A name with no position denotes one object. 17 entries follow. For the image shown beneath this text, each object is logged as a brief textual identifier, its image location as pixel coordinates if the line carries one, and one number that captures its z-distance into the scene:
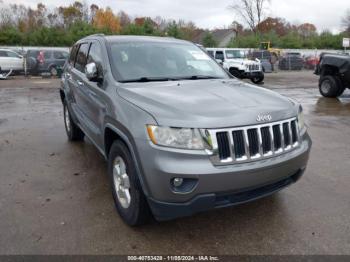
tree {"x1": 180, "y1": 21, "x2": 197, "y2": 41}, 70.62
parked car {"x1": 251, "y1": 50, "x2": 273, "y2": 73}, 29.68
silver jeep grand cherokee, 2.89
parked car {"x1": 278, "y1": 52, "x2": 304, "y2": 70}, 33.94
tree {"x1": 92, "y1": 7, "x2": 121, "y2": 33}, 59.96
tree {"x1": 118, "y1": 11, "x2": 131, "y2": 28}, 68.96
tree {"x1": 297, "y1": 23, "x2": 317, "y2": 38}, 85.39
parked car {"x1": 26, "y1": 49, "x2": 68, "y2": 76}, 22.19
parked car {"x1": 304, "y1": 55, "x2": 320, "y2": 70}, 36.02
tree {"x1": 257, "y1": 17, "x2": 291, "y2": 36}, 63.56
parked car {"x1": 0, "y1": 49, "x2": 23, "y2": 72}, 21.30
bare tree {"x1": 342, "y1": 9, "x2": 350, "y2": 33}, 73.71
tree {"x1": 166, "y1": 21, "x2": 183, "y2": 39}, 43.34
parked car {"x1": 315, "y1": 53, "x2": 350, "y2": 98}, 12.07
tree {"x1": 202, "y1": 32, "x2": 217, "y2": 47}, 48.84
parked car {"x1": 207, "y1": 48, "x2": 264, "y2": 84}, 18.91
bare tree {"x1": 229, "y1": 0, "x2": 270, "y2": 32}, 55.06
